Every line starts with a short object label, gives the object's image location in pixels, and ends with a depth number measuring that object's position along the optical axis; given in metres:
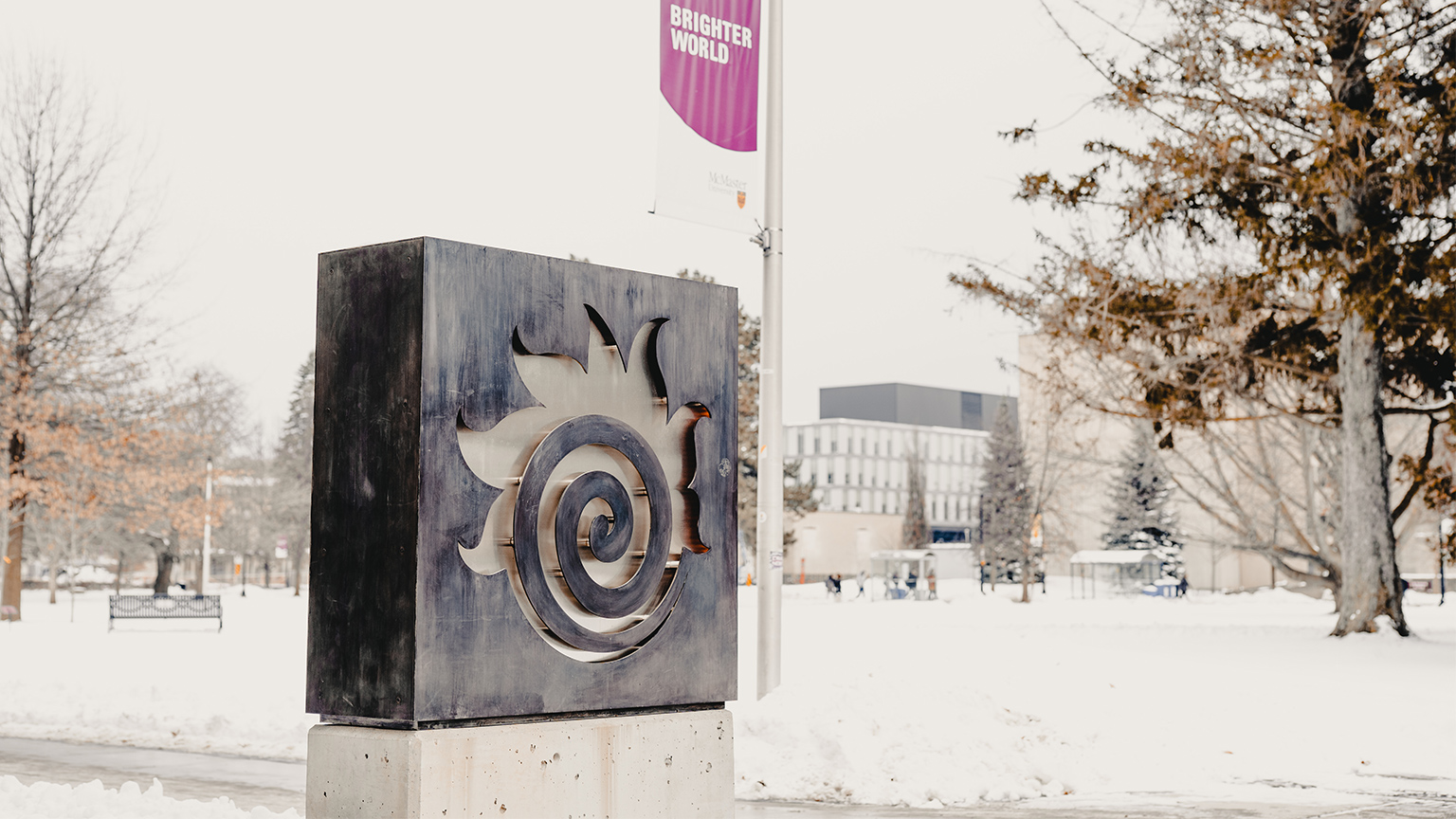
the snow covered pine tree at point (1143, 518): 74.12
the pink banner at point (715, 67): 12.77
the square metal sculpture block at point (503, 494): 5.89
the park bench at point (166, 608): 31.08
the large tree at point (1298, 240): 19.69
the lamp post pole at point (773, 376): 13.30
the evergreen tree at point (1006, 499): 68.19
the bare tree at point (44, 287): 32.56
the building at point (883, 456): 133.12
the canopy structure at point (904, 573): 56.44
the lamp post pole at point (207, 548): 48.93
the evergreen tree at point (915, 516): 100.12
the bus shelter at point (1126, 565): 60.38
